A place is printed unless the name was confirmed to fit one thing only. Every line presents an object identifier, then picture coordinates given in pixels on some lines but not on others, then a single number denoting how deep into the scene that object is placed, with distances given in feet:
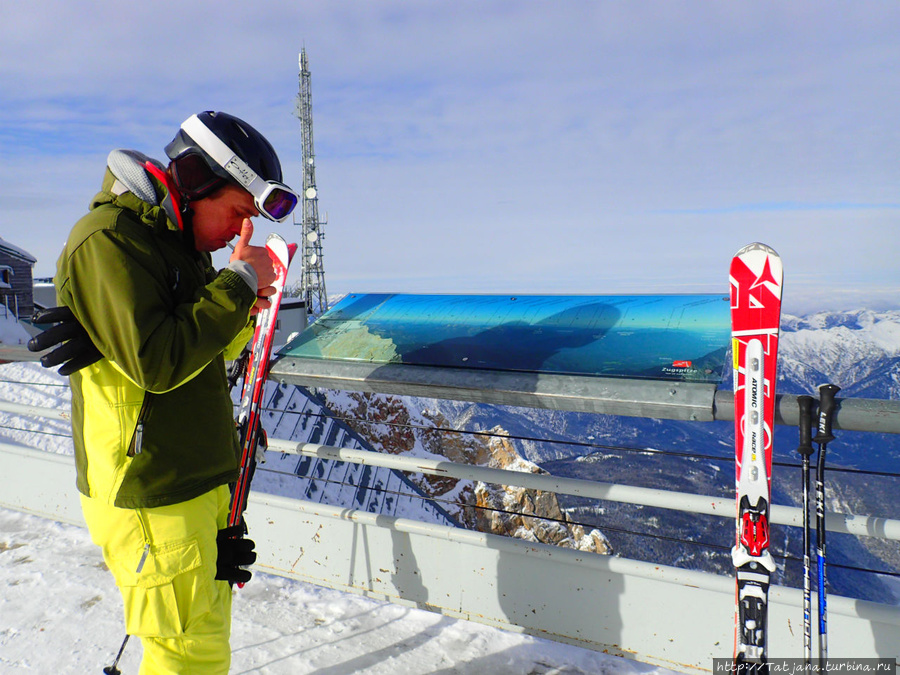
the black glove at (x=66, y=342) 4.93
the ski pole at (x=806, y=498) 6.10
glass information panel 7.61
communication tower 92.27
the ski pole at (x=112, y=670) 6.87
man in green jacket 4.83
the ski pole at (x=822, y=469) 5.98
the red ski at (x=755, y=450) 6.28
